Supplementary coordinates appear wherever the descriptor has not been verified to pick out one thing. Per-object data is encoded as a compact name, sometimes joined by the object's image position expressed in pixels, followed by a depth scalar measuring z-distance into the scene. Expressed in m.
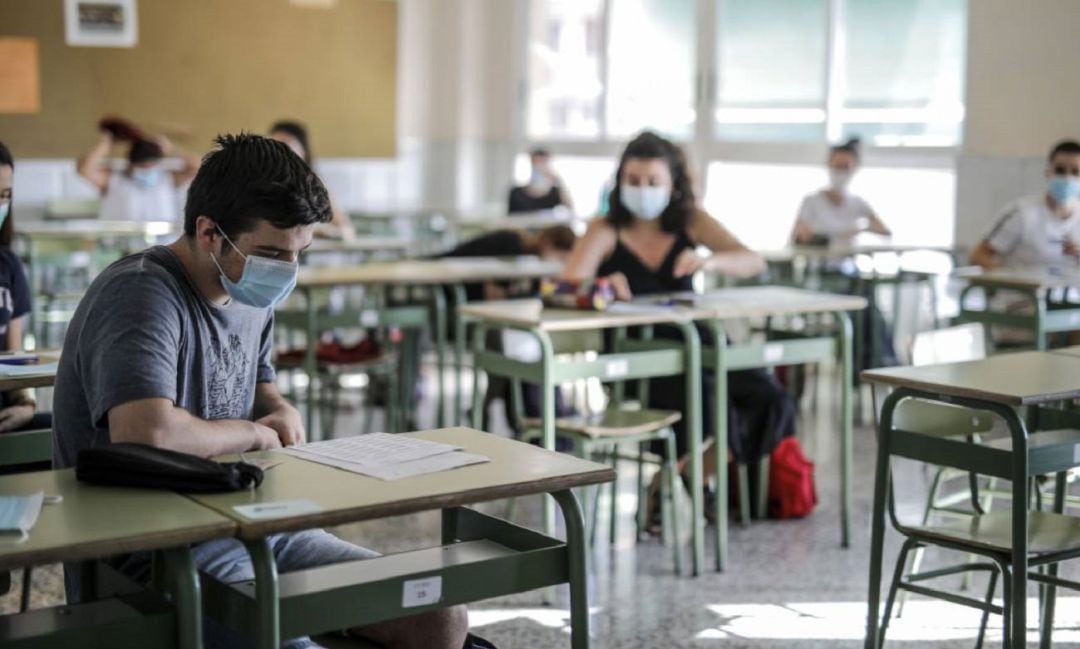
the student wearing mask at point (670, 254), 4.97
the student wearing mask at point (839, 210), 8.22
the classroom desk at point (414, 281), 5.66
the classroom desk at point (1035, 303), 5.65
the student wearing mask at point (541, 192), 10.49
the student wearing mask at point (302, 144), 7.30
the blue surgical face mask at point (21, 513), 1.93
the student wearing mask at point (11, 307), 3.44
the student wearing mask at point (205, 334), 2.37
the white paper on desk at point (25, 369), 3.18
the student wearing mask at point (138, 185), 8.65
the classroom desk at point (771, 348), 4.55
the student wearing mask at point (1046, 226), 6.52
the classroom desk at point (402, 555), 2.10
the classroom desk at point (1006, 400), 3.11
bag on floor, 5.16
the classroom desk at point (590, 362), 4.20
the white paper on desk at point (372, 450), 2.42
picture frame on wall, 10.22
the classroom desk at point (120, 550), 1.92
